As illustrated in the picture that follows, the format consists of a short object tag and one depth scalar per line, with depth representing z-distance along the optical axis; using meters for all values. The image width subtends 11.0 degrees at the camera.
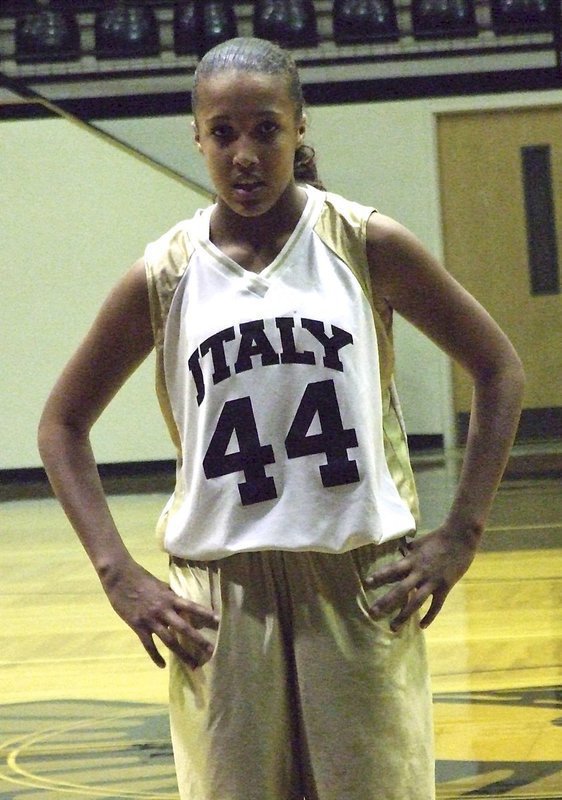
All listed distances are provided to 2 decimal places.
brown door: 19.64
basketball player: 3.58
